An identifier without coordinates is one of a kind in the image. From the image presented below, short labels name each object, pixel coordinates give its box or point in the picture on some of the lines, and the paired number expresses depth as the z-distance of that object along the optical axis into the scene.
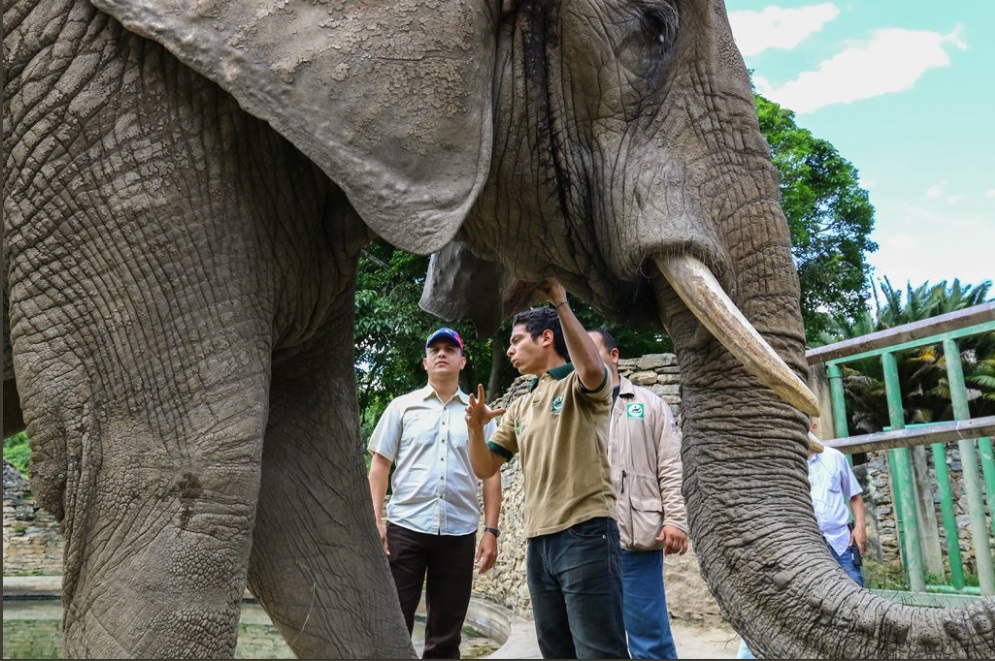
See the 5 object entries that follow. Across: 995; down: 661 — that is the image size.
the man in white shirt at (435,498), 5.82
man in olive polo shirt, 4.34
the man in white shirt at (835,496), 6.25
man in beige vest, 5.46
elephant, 2.19
